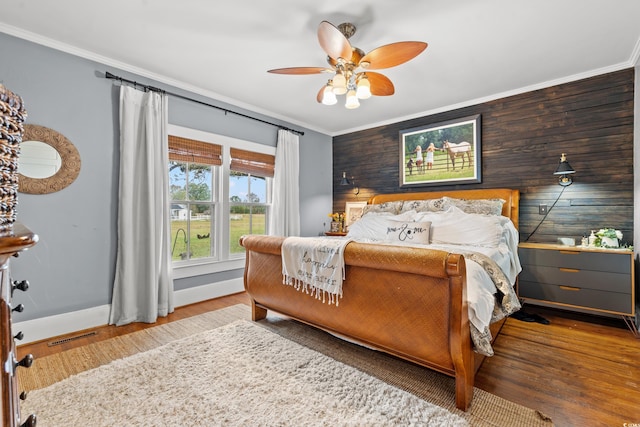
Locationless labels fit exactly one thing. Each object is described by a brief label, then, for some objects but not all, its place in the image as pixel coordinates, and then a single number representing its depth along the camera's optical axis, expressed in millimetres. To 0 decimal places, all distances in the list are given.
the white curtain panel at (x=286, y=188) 4348
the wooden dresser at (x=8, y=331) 472
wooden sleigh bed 1564
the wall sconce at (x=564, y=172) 2998
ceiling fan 2012
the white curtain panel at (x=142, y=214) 2852
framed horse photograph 3824
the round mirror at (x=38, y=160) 2402
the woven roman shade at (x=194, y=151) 3311
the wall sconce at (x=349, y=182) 4941
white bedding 1867
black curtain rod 2816
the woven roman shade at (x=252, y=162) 3916
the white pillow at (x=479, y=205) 3254
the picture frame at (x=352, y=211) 4895
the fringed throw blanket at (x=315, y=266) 2064
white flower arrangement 2781
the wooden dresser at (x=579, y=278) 2652
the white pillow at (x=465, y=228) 2811
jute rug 1517
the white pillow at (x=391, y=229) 3086
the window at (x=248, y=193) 3972
